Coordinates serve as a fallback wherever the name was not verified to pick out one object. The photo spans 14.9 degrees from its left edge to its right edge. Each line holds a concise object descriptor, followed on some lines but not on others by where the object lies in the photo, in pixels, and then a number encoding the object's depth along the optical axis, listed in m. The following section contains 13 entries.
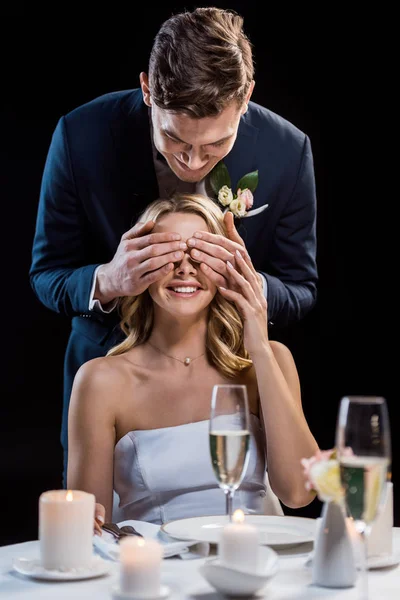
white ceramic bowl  1.85
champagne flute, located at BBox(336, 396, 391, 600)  1.76
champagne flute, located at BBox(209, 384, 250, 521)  1.98
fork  2.12
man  2.90
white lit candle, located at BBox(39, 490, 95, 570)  1.93
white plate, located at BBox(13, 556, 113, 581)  1.92
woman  2.62
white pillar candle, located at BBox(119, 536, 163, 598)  1.83
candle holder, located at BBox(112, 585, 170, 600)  1.82
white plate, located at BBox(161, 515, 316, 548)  2.07
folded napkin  2.02
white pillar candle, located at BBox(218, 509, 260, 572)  1.87
